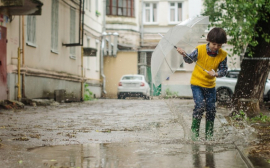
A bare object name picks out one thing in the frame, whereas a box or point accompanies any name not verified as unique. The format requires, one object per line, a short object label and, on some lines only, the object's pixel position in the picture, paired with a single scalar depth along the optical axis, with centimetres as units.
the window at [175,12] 4162
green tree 1273
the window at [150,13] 4194
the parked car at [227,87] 2473
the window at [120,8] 3919
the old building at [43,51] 1677
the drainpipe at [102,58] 3577
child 700
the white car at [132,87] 2986
